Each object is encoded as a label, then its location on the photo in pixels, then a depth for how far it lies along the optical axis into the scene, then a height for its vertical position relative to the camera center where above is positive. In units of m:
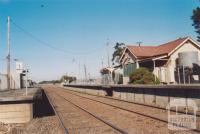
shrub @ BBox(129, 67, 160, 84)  30.67 +0.72
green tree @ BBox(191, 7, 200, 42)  53.99 +11.92
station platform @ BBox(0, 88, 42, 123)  14.60 -1.15
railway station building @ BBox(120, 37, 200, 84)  26.20 +2.72
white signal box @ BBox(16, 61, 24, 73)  17.31 +1.11
